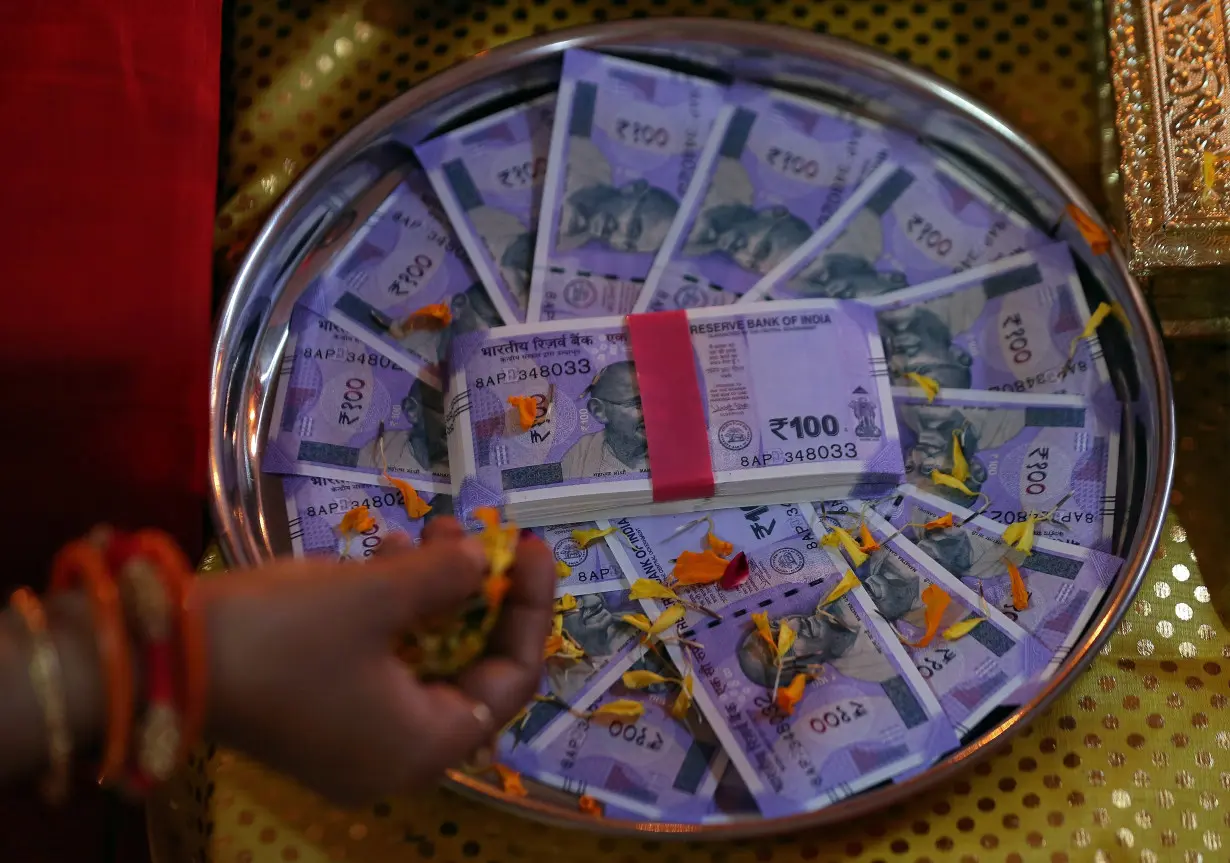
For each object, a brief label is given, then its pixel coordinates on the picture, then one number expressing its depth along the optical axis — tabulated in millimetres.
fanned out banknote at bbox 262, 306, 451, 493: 764
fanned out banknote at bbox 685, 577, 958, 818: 680
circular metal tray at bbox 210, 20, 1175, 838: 745
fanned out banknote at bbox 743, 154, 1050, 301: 816
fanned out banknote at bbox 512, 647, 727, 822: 683
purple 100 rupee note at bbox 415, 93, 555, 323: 813
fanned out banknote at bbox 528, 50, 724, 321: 813
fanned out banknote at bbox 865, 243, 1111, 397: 789
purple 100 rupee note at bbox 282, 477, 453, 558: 743
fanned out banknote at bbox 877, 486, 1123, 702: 720
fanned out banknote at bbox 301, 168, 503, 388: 794
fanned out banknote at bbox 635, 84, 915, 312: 824
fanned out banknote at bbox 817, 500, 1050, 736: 702
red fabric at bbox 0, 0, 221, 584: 662
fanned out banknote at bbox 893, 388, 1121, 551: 755
